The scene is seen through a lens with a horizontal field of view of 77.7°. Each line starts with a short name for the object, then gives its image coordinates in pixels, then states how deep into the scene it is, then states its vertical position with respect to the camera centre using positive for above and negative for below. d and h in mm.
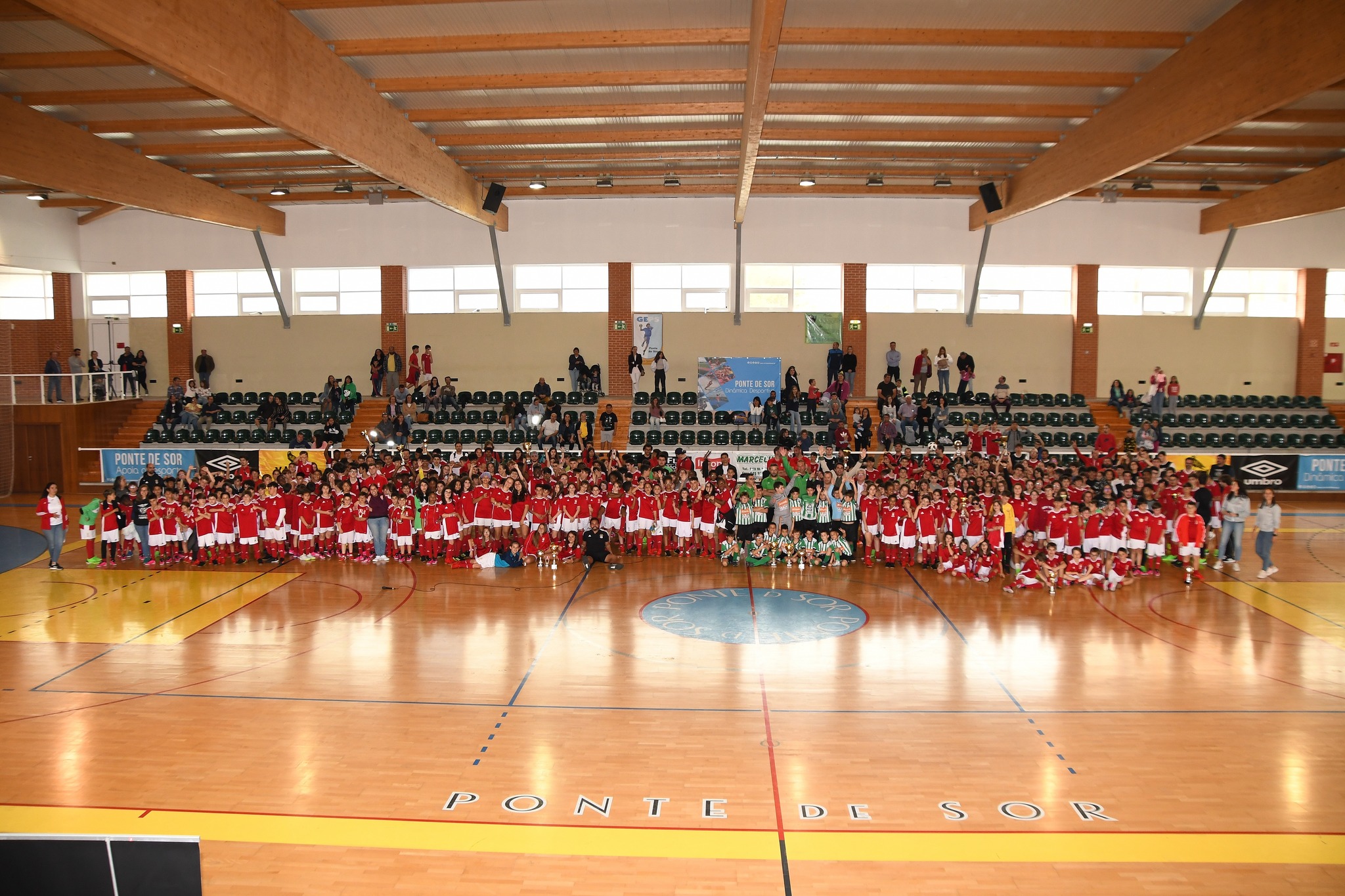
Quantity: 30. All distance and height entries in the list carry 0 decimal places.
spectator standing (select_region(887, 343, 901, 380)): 28156 +903
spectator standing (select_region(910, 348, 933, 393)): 27875 +593
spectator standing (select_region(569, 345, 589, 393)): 28547 +710
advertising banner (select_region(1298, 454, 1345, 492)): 24656 -2458
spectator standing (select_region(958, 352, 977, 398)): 28234 +595
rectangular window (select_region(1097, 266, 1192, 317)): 29172 +3394
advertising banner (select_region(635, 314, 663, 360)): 29234 +1967
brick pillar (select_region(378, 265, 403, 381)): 29578 +2856
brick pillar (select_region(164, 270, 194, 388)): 30172 +2458
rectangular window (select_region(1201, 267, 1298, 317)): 29125 +3314
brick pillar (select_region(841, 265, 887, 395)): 28766 +2534
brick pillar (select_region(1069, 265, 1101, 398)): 28734 +1748
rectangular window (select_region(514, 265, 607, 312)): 29484 +3556
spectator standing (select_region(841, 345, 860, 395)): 28312 +796
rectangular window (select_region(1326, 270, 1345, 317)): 28906 +3288
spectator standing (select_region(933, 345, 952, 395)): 27953 +699
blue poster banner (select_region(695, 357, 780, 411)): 28922 +243
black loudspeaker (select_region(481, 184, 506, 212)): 24344 +5555
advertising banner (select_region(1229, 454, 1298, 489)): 24422 -2406
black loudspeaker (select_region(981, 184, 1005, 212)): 24281 +5584
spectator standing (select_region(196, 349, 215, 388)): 29719 +758
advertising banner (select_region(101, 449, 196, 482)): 25656 -2255
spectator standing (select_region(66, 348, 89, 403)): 28859 +809
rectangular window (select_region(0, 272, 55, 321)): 29906 +3258
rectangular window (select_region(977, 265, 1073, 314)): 29219 +3443
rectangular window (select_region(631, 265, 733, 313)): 29266 +3524
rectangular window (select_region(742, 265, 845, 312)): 29156 +3545
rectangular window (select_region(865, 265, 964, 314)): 29234 +3579
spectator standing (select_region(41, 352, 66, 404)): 26984 -35
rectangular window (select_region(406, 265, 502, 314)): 29750 +3498
